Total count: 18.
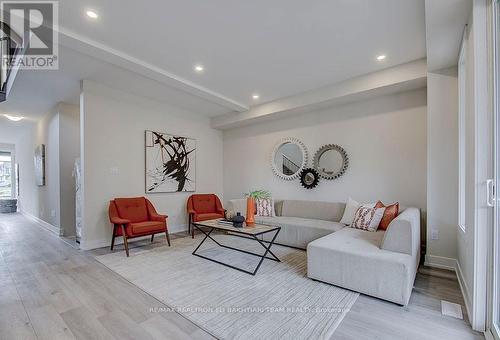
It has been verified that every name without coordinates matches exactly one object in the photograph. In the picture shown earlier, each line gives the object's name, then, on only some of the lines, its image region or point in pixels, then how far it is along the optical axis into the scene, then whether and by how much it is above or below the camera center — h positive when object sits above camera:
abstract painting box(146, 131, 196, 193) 4.73 +0.13
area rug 1.84 -1.23
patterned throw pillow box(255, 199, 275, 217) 4.71 -0.77
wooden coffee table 2.95 -0.81
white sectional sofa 2.15 -0.89
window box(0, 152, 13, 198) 9.00 -0.19
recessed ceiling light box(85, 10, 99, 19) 2.29 +1.51
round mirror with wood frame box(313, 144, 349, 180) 4.29 +0.13
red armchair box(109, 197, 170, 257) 3.56 -0.81
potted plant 3.41 -0.61
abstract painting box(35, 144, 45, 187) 5.73 +0.12
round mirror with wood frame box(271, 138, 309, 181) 4.82 +0.21
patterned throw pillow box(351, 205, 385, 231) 3.30 -0.71
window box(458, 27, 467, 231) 2.78 +0.33
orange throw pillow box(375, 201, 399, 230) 3.25 -0.64
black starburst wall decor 4.58 -0.19
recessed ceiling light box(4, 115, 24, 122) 5.77 +1.28
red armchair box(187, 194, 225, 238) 4.68 -0.85
